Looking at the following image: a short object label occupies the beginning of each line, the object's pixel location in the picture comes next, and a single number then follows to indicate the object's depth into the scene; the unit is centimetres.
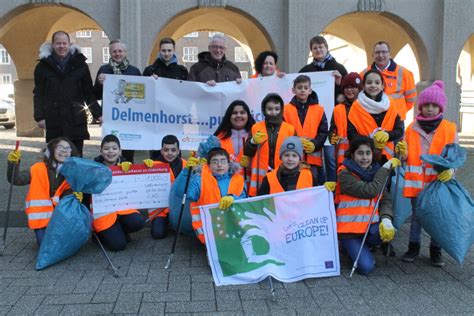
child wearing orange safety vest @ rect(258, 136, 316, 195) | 468
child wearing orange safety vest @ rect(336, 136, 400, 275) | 451
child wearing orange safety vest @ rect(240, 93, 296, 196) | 513
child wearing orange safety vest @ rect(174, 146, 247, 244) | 491
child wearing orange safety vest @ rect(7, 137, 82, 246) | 495
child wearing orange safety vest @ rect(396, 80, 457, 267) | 468
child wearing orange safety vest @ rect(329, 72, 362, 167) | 526
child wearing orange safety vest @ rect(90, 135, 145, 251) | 511
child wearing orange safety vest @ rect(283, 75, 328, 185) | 532
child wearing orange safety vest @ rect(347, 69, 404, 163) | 494
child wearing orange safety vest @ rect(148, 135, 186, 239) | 560
